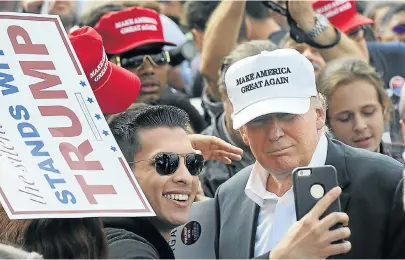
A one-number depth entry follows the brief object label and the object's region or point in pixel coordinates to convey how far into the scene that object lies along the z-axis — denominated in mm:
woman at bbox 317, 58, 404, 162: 5016
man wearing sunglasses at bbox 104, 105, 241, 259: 3682
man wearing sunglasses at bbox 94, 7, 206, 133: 5707
